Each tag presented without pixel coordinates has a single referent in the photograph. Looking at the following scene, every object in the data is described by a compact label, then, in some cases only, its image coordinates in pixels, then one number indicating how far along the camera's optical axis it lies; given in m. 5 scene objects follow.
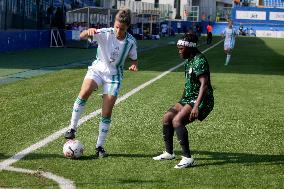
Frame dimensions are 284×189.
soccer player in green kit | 11.56
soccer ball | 11.84
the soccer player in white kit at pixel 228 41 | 42.17
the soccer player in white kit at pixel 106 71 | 12.28
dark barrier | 44.38
